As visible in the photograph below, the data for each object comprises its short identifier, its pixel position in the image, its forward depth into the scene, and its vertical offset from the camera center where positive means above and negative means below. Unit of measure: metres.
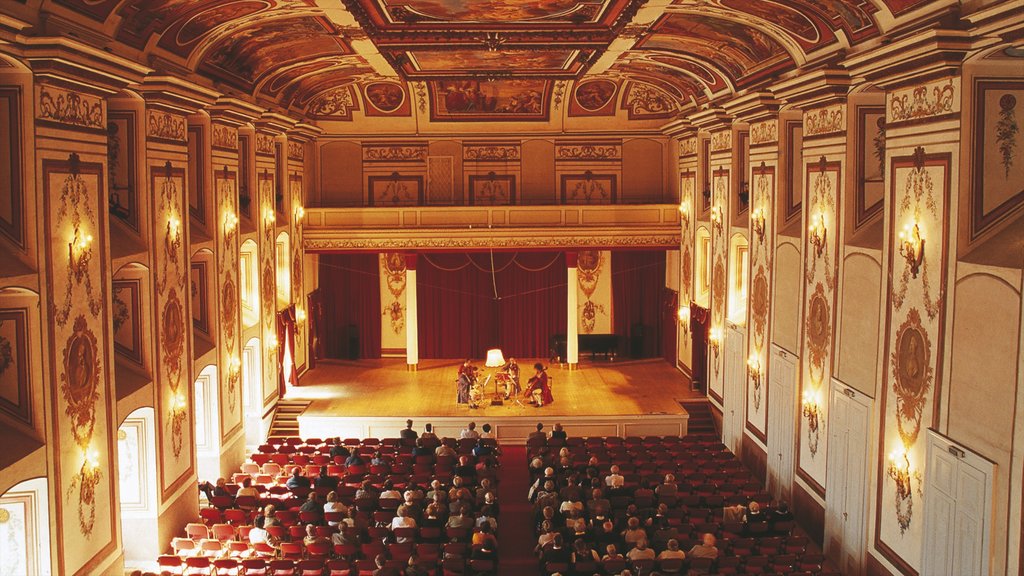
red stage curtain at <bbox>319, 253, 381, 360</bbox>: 31.41 -2.54
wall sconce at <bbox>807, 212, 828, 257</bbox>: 15.91 +0.02
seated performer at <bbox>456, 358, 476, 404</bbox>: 24.64 -4.13
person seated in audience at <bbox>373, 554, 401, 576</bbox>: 12.80 -4.83
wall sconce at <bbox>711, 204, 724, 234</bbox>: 23.27 +0.42
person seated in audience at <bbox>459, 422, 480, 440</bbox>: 21.06 -4.70
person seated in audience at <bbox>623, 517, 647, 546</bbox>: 13.95 -4.68
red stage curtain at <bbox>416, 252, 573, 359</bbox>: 31.52 -2.50
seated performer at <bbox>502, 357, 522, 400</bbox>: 25.30 -4.17
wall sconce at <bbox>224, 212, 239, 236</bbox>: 19.81 +0.25
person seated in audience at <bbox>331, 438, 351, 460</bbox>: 19.42 -4.75
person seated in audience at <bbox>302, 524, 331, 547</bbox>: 14.27 -4.90
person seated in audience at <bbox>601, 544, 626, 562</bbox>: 13.38 -4.81
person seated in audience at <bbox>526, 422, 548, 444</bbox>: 20.16 -4.58
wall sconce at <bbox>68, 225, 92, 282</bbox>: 12.26 -0.27
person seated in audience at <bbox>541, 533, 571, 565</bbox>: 13.70 -4.90
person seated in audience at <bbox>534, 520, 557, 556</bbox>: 14.22 -4.87
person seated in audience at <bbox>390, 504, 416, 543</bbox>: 14.88 -4.79
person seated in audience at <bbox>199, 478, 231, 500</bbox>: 16.59 -4.81
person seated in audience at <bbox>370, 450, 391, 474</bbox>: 18.45 -4.75
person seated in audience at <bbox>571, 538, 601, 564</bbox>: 13.47 -4.88
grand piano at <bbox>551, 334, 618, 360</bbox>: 30.67 -3.82
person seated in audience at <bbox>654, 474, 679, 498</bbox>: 16.34 -4.68
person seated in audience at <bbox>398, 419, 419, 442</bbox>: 20.56 -4.63
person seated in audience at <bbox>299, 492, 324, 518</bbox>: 15.58 -4.75
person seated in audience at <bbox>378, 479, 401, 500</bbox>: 16.33 -4.77
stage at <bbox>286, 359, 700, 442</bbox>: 23.55 -4.72
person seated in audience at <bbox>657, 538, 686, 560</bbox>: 12.99 -4.64
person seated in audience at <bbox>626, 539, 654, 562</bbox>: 13.17 -4.72
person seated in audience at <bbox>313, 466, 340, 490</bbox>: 17.34 -4.82
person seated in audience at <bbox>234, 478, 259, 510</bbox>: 16.59 -4.79
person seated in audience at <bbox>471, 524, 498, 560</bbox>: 14.02 -4.97
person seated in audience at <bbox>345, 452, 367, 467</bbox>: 18.55 -4.73
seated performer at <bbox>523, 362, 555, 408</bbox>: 24.62 -4.31
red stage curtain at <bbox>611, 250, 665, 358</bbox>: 31.42 -2.34
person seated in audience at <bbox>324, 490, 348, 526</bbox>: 15.82 -4.81
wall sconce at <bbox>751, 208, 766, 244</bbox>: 19.28 +0.26
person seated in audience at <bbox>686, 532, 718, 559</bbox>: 13.27 -4.72
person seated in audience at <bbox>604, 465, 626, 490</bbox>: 16.66 -4.60
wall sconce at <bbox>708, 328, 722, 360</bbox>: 23.66 -2.83
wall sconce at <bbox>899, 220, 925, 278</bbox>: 12.30 -0.17
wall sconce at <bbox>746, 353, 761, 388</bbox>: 19.81 -3.03
